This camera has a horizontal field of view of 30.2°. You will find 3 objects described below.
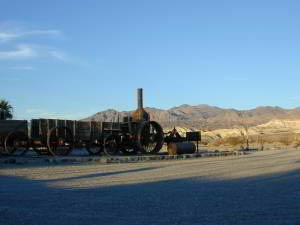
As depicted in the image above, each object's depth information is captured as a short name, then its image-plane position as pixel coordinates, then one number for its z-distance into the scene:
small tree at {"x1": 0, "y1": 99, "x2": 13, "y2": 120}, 42.74
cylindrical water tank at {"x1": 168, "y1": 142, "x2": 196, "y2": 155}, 31.59
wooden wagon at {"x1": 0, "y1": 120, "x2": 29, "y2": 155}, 27.91
